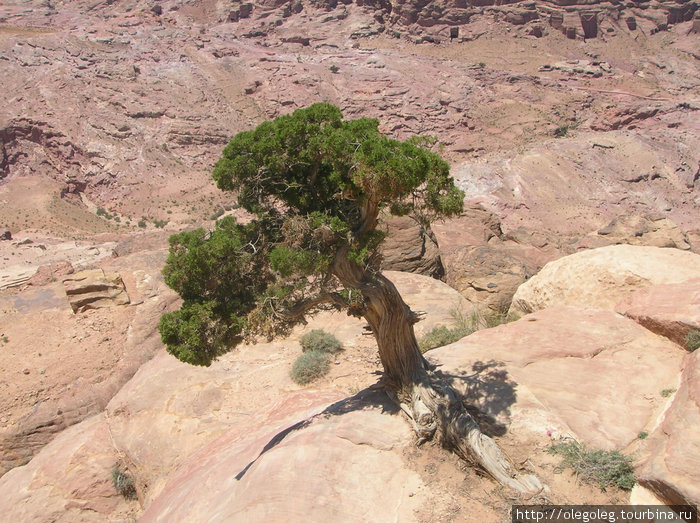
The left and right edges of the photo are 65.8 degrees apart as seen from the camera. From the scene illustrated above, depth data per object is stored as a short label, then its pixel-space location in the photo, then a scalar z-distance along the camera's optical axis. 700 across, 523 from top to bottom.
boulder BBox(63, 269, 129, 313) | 15.34
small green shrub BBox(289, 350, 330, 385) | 11.12
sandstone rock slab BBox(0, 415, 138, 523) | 10.48
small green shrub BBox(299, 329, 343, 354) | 11.81
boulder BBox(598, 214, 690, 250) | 21.42
